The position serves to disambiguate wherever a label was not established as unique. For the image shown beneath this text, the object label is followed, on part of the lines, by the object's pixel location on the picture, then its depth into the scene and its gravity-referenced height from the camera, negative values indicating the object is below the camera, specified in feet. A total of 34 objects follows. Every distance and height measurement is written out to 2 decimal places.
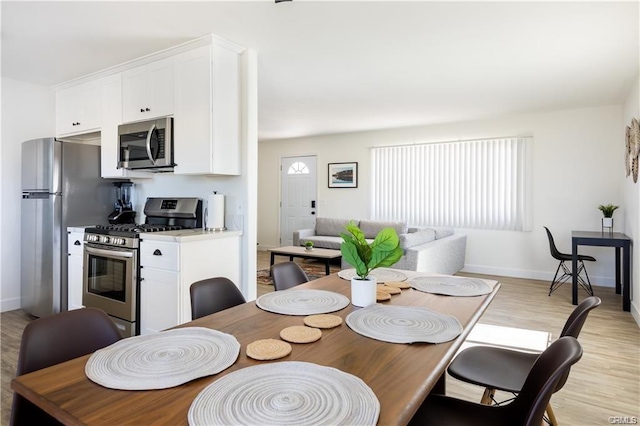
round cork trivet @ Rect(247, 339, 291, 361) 3.51 -1.36
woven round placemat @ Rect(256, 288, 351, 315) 4.99 -1.31
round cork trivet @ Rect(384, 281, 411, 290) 6.27 -1.26
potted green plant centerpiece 5.04 -0.61
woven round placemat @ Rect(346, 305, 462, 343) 4.03 -1.34
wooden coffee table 16.83 -2.00
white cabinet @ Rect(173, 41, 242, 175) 10.04 +2.74
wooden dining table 2.60 -1.39
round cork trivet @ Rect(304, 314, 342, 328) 4.37 -1.32
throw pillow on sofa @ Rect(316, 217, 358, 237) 23.24 -0.97
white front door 26.37 +1.05
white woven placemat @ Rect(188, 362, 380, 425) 2.52 -1.38
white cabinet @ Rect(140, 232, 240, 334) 9.18 -1.58
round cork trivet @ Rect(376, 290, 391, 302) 5.52 -1.28
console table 13.44 -1.29
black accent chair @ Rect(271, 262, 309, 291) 7.48 -1.34
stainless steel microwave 10.80 +1.96
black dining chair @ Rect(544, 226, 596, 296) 15.56 -2.81
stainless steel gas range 9.91 -1.47
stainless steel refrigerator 12.07 +0.07
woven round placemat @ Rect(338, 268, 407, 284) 6.88 -1.24
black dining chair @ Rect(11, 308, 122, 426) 3.87 -1.49
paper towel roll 10.76 -0.05
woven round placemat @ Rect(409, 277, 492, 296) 5.97 -1.28
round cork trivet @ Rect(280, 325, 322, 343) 3.94 -1.34
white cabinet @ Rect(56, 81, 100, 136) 12.86 +3.62
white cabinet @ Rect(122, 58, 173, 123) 10.84 +3.59
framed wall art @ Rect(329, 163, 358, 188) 24.54 +2.35
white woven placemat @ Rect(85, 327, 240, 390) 3.02 -1.35
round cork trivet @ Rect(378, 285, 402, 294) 5.94 -1.27
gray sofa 15.30 -1.57
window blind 19.33 +1.51
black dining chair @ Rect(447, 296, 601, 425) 4.96 -2.29
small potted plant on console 15.72 -0.23
